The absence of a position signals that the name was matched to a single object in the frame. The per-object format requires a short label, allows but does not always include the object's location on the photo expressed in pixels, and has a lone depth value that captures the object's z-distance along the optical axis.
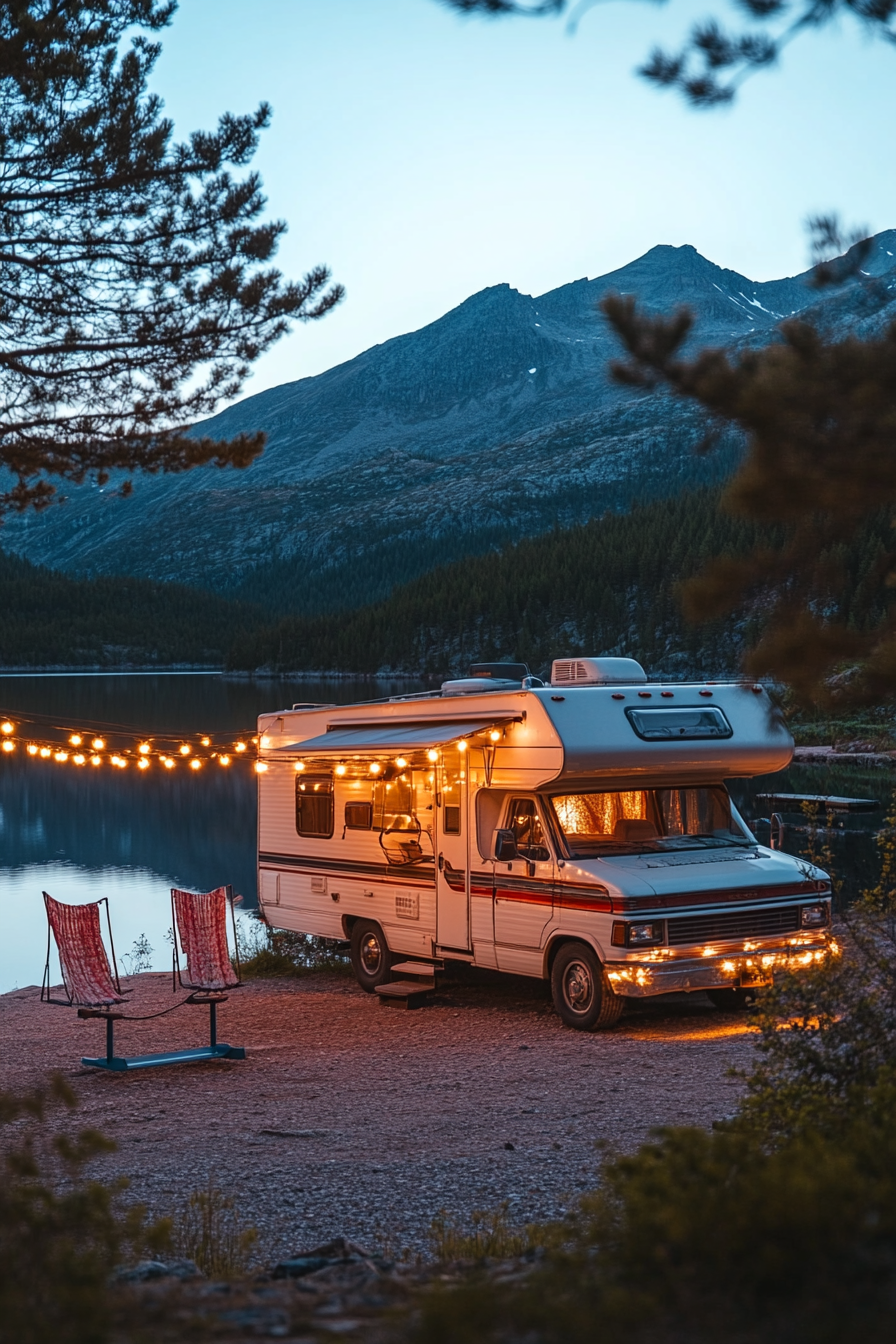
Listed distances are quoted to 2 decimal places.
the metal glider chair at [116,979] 10.70
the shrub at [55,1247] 3.54
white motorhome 10.90
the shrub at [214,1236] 5.57
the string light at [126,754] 15.88
